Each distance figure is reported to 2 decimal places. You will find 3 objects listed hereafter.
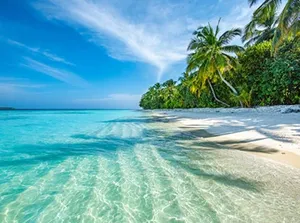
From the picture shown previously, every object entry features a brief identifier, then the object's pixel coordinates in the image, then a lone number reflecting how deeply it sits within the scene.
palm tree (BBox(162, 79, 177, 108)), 45.19
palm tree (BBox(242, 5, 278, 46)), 22.17
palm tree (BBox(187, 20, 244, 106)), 18.17
